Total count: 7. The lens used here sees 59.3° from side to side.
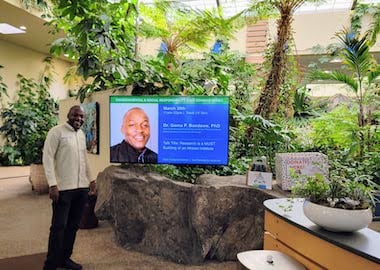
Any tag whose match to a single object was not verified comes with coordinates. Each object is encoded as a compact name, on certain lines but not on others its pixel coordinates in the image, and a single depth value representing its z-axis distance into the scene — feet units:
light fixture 24.63
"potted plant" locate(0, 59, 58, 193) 18.94
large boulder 9.83
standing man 8.68
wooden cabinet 4.18
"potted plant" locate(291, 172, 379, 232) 4.54
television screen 10.83
